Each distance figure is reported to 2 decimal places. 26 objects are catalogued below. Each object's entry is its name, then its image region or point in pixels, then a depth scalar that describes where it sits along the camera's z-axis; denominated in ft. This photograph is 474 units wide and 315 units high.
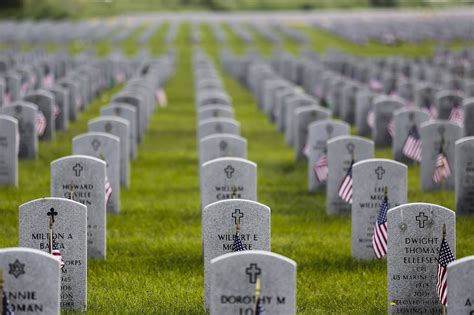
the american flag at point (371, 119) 78.72
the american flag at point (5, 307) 29.68
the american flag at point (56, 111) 79.76
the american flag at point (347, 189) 49.47
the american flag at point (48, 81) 99.75
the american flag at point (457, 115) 75.49
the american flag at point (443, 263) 34.53
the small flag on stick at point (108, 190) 45.73
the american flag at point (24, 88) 92.61
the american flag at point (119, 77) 127.31
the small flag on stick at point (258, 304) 29.43
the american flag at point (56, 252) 35.01
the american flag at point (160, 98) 104.99
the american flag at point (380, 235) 41.37
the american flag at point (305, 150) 65.03
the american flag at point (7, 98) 84.84
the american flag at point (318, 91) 105.63
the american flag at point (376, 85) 103.07
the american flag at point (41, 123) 72.02
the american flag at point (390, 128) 72.08
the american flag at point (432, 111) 80.91
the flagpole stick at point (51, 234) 35.53
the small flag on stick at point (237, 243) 34.96
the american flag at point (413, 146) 63.72
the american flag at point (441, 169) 57.57
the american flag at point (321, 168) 55.55
